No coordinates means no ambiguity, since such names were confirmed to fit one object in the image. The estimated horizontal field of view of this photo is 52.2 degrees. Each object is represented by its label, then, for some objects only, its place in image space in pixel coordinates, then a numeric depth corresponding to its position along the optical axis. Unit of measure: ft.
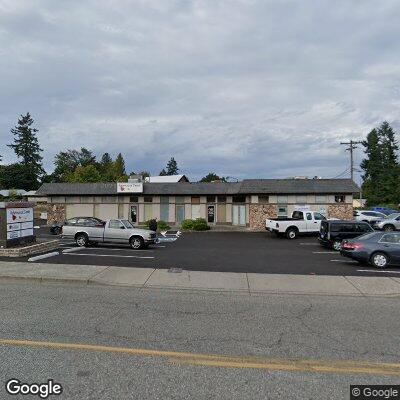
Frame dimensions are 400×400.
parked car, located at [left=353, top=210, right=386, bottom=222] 124.06
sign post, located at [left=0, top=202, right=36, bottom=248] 59.52
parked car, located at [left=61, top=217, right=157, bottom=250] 72.13
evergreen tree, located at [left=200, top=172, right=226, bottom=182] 465.47
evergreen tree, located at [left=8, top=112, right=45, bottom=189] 345.31
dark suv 72.02
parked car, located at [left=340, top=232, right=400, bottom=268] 51.93
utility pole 177.04
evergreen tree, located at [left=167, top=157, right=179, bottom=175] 531.25
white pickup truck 98.07
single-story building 126.82
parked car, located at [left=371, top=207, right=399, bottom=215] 175.83
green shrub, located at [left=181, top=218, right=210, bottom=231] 123.95
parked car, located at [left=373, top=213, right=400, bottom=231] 109.29
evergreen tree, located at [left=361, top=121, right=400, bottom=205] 298.76
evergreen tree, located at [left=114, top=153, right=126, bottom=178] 373.97
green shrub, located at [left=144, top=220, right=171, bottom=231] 127.63
